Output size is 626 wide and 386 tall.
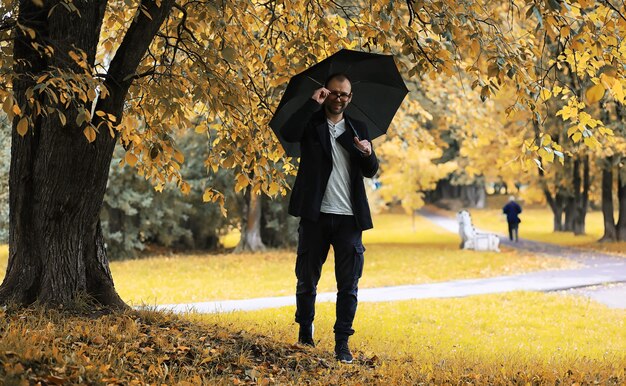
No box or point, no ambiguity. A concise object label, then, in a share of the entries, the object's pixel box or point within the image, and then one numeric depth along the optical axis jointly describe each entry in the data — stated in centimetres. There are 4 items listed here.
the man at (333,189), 531
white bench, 2373
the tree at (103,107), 563
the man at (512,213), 2775
